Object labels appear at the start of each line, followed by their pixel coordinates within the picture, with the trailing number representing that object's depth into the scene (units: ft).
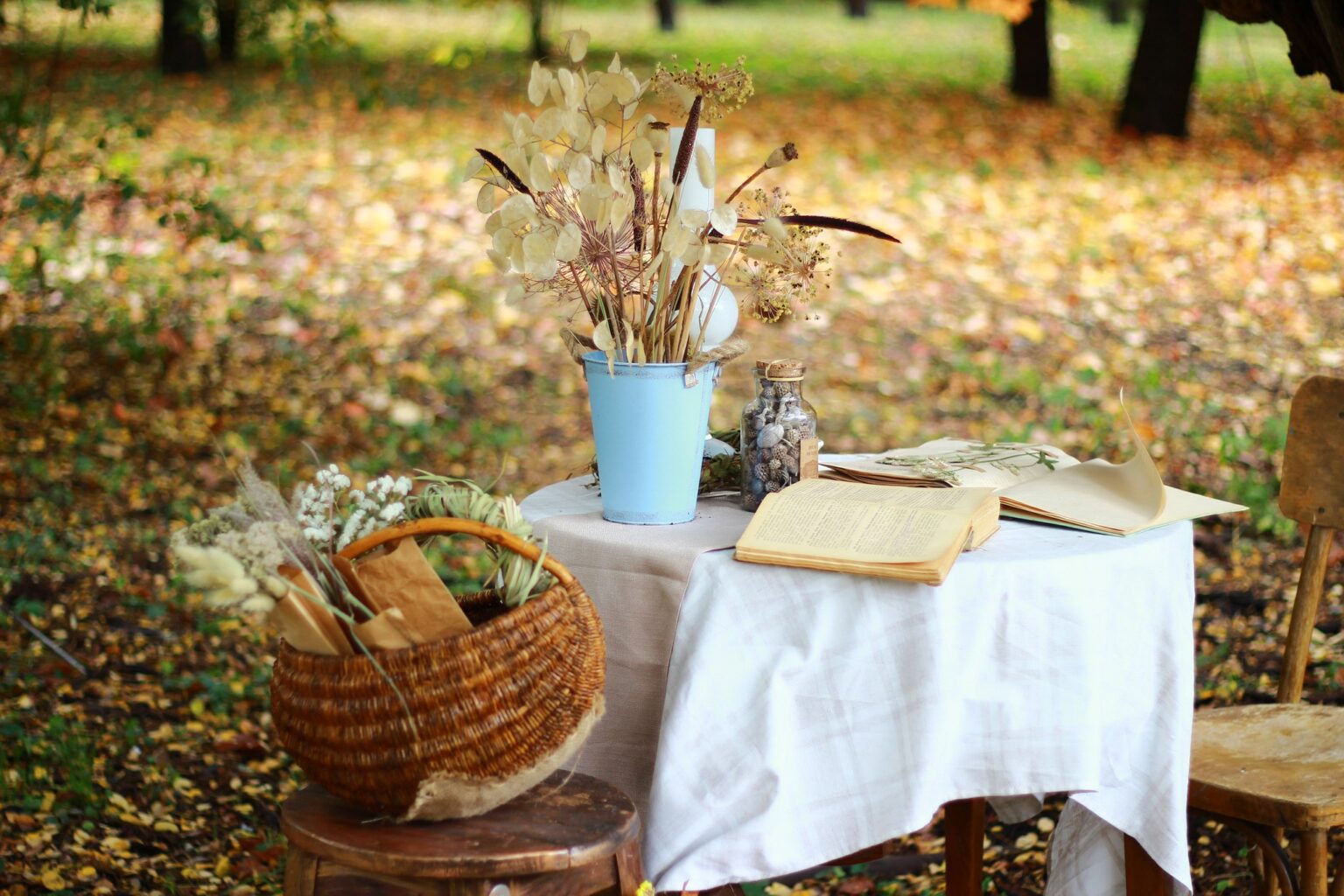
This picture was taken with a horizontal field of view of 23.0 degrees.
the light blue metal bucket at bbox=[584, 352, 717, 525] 13.54
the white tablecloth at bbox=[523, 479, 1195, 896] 13.07
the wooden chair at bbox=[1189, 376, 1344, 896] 14.01
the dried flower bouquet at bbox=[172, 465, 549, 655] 12.38
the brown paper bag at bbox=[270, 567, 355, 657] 12.47
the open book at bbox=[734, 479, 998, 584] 13.03
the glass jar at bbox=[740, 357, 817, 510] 13.84
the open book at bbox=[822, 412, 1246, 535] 13.75
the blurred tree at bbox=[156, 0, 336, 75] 24.68
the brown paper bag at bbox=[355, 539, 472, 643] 12.94
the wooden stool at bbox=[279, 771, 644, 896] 12.54
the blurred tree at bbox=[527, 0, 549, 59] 65.10
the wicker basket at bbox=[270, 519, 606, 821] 12.49
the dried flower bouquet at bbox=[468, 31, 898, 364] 13.17
